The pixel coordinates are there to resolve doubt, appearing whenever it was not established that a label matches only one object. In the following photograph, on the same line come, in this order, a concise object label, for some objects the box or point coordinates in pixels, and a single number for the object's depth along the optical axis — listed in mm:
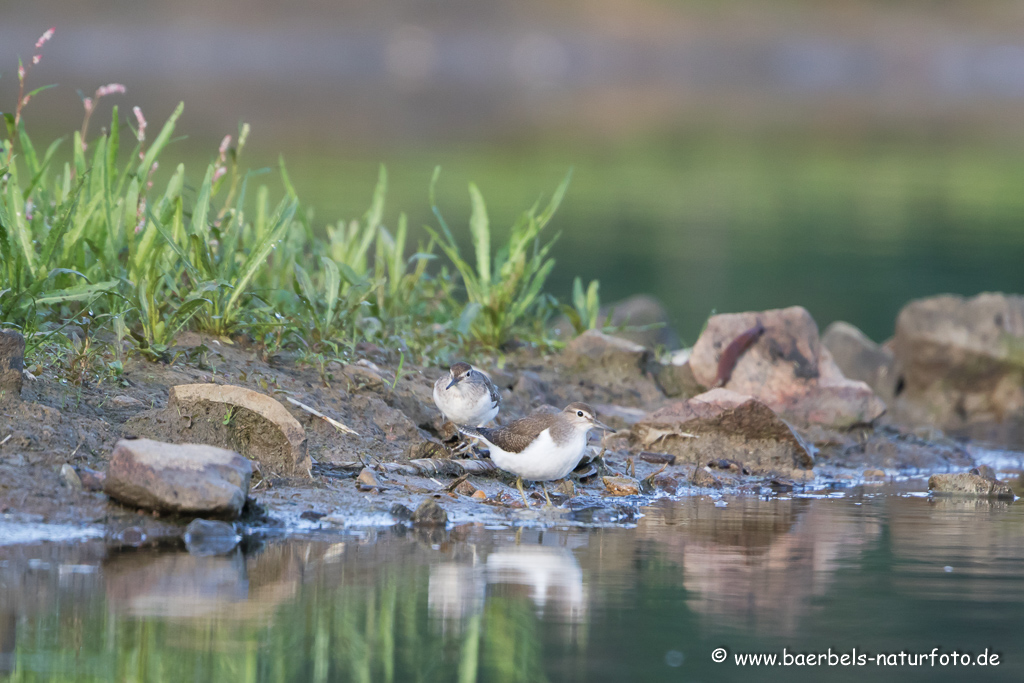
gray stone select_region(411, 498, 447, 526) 12820
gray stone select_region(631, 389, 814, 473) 16750
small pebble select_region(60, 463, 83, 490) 12383
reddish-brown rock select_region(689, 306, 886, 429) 18797
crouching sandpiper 14977
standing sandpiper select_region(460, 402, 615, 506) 13547
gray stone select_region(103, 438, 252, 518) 11789
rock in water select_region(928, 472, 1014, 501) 15422
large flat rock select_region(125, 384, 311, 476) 13555
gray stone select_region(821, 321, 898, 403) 23453
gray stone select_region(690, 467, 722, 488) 15641
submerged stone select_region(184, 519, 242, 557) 11625
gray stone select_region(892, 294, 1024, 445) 22828
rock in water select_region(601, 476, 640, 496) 14805
